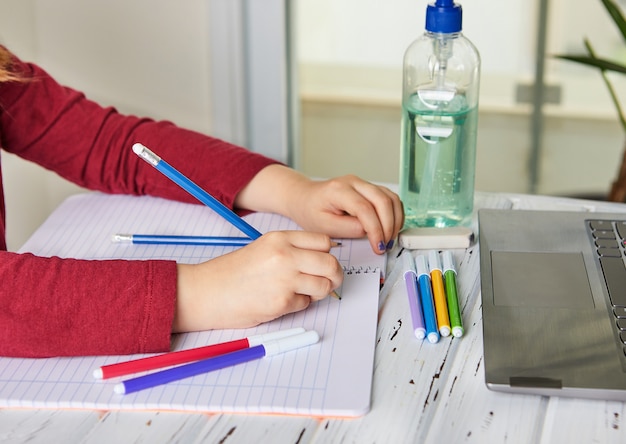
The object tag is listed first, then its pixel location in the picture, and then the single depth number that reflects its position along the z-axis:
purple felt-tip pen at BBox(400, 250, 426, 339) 0.71
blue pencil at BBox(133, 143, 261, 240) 0.75
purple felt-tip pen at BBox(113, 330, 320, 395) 0.64
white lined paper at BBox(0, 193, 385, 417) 0.62
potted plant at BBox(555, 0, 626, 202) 1.18
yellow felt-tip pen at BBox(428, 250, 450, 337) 0.72
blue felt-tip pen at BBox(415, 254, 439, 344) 0.71
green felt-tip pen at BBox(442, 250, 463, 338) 0.72
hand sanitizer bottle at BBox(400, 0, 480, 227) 0.88
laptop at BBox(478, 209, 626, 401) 0.64
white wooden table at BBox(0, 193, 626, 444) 0.60
